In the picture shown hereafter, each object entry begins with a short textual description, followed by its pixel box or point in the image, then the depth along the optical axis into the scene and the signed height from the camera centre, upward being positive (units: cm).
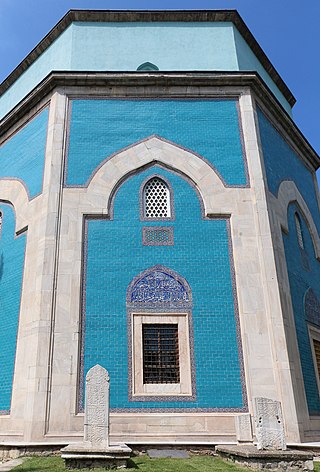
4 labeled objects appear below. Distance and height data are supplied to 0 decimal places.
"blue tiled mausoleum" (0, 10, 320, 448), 848 +369
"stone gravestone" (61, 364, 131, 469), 623 -7
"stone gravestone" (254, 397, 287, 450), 684 +3
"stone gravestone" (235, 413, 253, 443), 793 -1
